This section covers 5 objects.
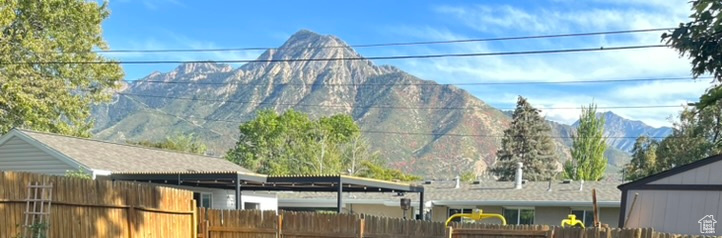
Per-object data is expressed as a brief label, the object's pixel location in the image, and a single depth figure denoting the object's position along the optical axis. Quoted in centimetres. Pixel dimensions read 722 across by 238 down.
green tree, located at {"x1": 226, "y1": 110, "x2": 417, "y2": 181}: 4434
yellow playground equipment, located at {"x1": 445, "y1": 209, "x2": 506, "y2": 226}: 1201
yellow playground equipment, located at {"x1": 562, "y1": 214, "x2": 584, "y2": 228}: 1216
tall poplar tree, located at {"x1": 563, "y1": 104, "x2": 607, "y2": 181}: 4350
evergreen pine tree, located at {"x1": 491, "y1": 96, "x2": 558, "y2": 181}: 4988
